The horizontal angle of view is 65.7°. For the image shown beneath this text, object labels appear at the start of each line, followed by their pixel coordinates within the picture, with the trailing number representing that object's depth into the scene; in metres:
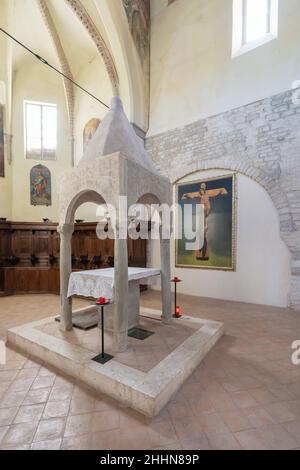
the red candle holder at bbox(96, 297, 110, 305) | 2.64
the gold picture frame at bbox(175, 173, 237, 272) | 6.40
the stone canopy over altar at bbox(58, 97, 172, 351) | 3.02
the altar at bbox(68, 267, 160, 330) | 3.28
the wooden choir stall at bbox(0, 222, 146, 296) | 7.34
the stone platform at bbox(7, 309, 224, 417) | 2.30
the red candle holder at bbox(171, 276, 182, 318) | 4.41
